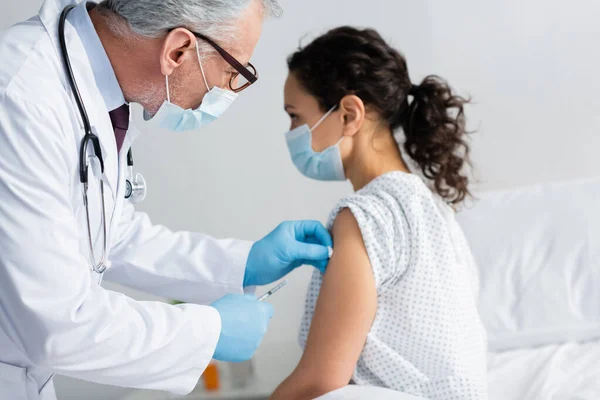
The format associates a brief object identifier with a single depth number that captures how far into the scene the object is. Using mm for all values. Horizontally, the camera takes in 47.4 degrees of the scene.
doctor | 1027
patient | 1374
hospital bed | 1844
